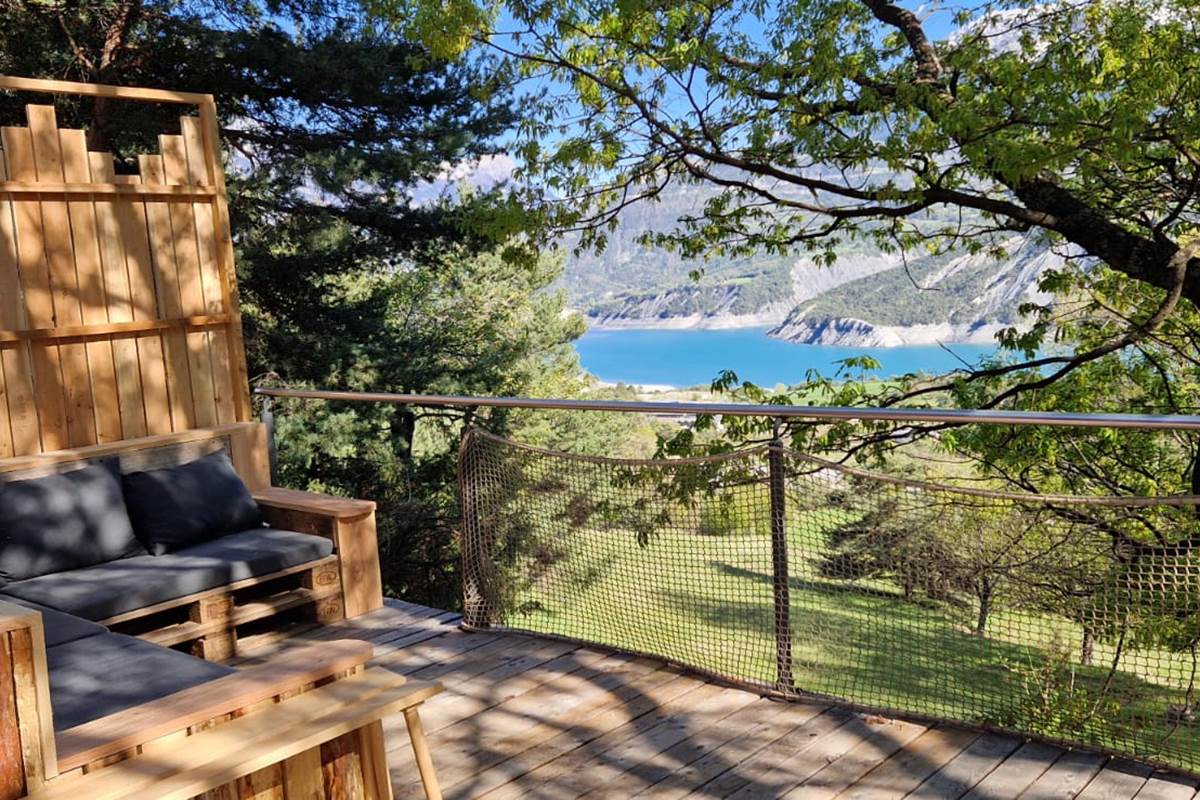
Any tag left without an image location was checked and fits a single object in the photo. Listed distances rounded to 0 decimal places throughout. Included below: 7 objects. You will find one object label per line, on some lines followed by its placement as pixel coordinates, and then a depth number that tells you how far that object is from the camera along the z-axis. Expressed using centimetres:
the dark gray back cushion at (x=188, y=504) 379
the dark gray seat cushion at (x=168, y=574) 323
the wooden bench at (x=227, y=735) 161
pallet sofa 322
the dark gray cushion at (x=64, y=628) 277
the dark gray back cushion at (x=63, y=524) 344
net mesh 312
